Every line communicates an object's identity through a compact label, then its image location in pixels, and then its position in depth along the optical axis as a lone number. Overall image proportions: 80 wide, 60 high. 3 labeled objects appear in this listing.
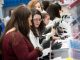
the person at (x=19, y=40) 2.48
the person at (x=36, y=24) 3.46
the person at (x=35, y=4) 5.35
